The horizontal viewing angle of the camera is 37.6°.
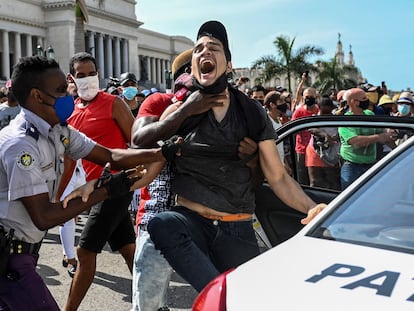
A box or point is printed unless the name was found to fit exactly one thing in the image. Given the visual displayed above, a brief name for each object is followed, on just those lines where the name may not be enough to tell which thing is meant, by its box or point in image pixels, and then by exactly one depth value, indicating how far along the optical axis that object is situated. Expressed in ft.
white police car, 5.63
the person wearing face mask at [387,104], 36.14
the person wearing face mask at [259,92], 37.35
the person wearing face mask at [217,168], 9.79
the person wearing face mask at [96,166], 13.94
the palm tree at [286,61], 115.55
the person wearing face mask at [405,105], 31.84
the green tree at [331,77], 133.59
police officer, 8.84
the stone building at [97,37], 208.95
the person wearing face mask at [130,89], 29.48
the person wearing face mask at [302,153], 14.51
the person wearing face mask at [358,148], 13.69
